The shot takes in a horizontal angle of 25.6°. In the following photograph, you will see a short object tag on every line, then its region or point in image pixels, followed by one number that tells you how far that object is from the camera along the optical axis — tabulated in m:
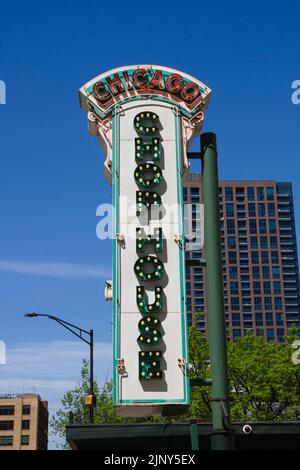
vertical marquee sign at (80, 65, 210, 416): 20.69
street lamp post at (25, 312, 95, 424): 34.28
